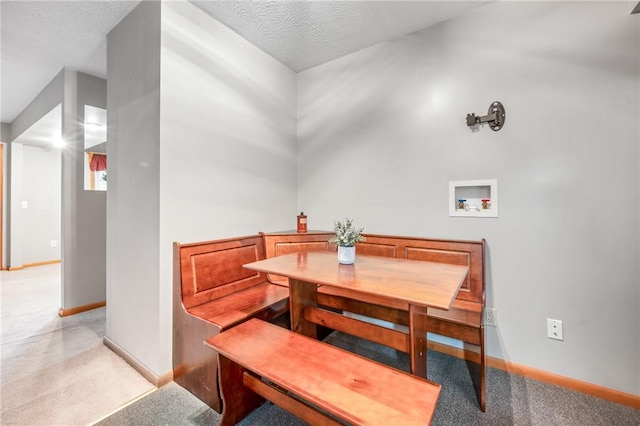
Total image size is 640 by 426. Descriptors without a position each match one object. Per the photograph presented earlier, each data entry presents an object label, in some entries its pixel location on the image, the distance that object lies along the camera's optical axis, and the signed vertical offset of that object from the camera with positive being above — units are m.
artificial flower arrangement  1.75 -0.15
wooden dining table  1.24 -0.36
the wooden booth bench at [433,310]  1.75 -0.65
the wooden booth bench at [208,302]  1.68 -0.65
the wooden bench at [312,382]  0.99 -0.72
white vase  1.75 -0.27
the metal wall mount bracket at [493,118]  1.97 +0.72
